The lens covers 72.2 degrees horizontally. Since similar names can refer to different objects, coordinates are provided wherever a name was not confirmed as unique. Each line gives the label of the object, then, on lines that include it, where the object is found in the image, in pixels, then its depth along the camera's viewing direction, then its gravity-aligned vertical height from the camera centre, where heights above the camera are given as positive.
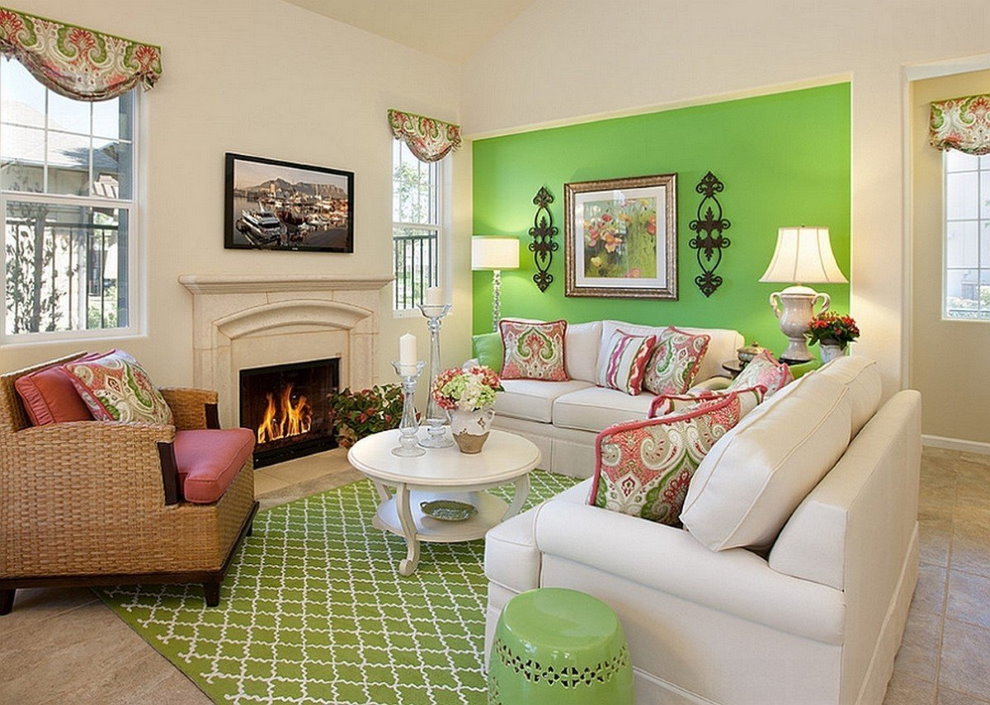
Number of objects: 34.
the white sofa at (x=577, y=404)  4.21 -0.38
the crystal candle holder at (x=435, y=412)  3.27 -0.35
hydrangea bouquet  3.00 -0.20
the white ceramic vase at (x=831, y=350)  3.94 -0.04
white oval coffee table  2.78 -0.55
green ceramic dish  3.14 -0.78
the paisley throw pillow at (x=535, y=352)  4.86 -0.06
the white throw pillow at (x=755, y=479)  1.56 -0.32
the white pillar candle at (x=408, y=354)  3.06 -0.04
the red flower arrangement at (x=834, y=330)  3.87 +0.08
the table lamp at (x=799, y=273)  4.02 +0.42
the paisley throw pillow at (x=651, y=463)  1.85 -0.33
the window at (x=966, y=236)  4.86 +0.77
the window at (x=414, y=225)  5.52 +1.00
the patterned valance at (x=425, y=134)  5.25 +1.69
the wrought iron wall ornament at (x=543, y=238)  5.66 +0.89
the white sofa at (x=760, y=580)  1.49 -0.59
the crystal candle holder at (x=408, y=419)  3.08 -0.36
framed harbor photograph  4.31 +0.94
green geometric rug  2.11 -1.02
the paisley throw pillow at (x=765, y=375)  2.58 -0.13
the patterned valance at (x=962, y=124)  4.61 +1.51
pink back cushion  2.54 -0.20
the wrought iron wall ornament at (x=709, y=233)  4.77 +0.79
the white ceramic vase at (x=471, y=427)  3.07 -0.38
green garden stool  1.52 -0.72
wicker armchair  2.48 -0.62
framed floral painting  5.00 +0.82
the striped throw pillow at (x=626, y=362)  4.37 -0.12
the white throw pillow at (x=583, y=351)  4.87 -0.05
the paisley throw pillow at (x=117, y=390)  2.74 -0.19
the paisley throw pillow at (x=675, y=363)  4.21 -0.12
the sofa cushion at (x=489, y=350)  4.99 -0.04
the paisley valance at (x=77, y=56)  3.27 +1.48
